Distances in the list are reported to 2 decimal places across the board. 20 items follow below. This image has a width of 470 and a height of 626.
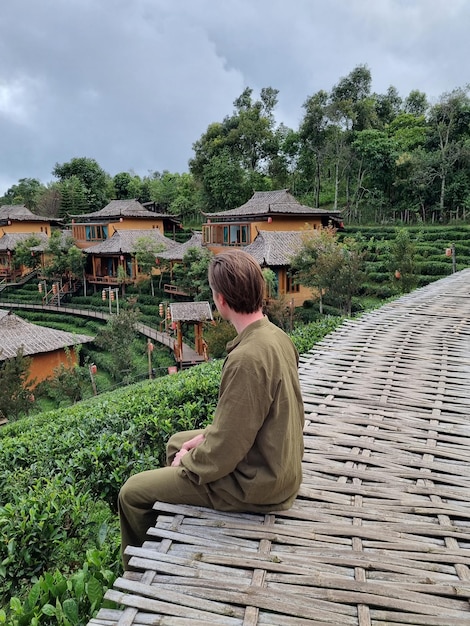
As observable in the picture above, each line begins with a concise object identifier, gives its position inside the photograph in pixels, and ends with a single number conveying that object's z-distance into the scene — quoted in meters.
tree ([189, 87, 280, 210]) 35.47
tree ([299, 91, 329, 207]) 31.34
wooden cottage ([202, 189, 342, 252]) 23.25
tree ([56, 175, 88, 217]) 44.03
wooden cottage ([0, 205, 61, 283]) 32.94
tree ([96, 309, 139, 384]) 15.91
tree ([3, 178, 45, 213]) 49.44
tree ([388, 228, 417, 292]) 16.97
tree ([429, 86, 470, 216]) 26.80
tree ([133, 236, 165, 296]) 25.34
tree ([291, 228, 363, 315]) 15.66
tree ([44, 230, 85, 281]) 27.83
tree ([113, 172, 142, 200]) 48.09
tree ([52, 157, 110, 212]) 46.81
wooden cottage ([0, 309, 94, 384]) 15.05
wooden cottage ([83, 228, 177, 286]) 27.31
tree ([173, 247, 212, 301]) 21.48
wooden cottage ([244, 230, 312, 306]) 20.36
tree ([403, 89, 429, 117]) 38.81
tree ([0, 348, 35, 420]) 11.18
